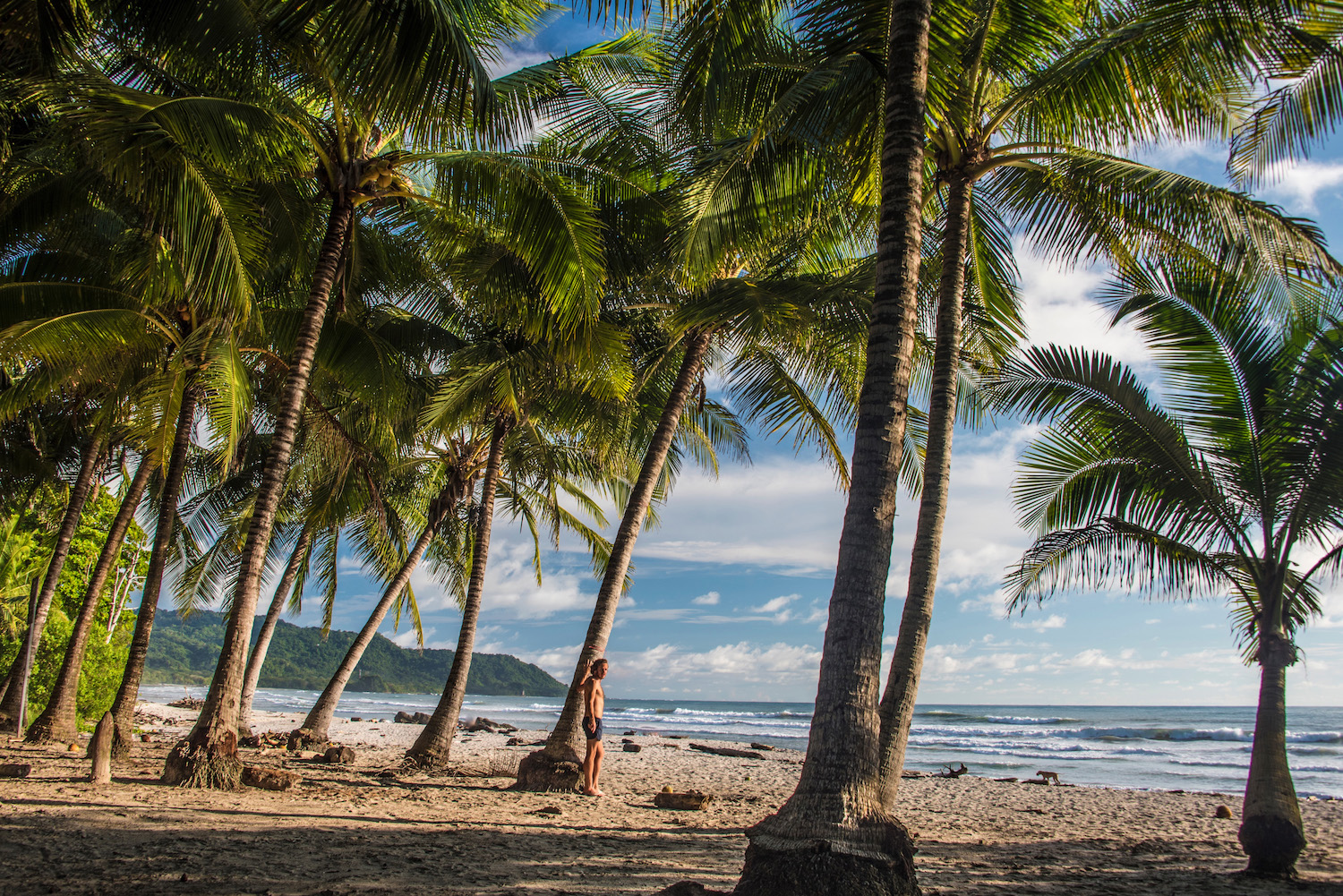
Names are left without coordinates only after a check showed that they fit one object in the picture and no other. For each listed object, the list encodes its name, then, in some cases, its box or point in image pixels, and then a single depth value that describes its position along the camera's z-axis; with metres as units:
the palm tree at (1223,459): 6.17
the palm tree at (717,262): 6.88
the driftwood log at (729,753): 20.12
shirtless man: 7.89
